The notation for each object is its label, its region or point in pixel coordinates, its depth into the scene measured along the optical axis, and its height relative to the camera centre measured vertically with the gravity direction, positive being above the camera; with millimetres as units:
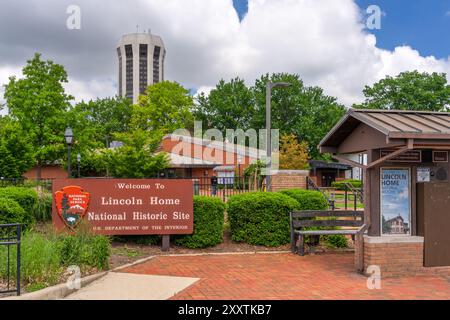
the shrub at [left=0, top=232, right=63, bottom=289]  6766 -1270
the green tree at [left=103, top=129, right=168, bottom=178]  25062 +1124
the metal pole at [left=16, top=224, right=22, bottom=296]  6143 -886
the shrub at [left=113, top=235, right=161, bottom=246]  10852 -1434
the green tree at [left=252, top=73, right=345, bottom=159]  55062 +8598
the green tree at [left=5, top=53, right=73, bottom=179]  29125 +4739
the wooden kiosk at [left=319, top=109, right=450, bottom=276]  8000 -436
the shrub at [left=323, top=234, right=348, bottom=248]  11344 -1546
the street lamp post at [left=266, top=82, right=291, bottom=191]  14703 +1456
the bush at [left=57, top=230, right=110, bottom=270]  7852 -1238
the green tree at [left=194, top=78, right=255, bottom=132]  59406 +9235
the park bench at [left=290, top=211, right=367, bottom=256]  10216 -1030
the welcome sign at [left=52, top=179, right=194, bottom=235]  10117 -601
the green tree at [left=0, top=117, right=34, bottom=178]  21203 +1182
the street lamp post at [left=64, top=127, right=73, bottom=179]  18141 +1725
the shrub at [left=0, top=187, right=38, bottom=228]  10272 -432
